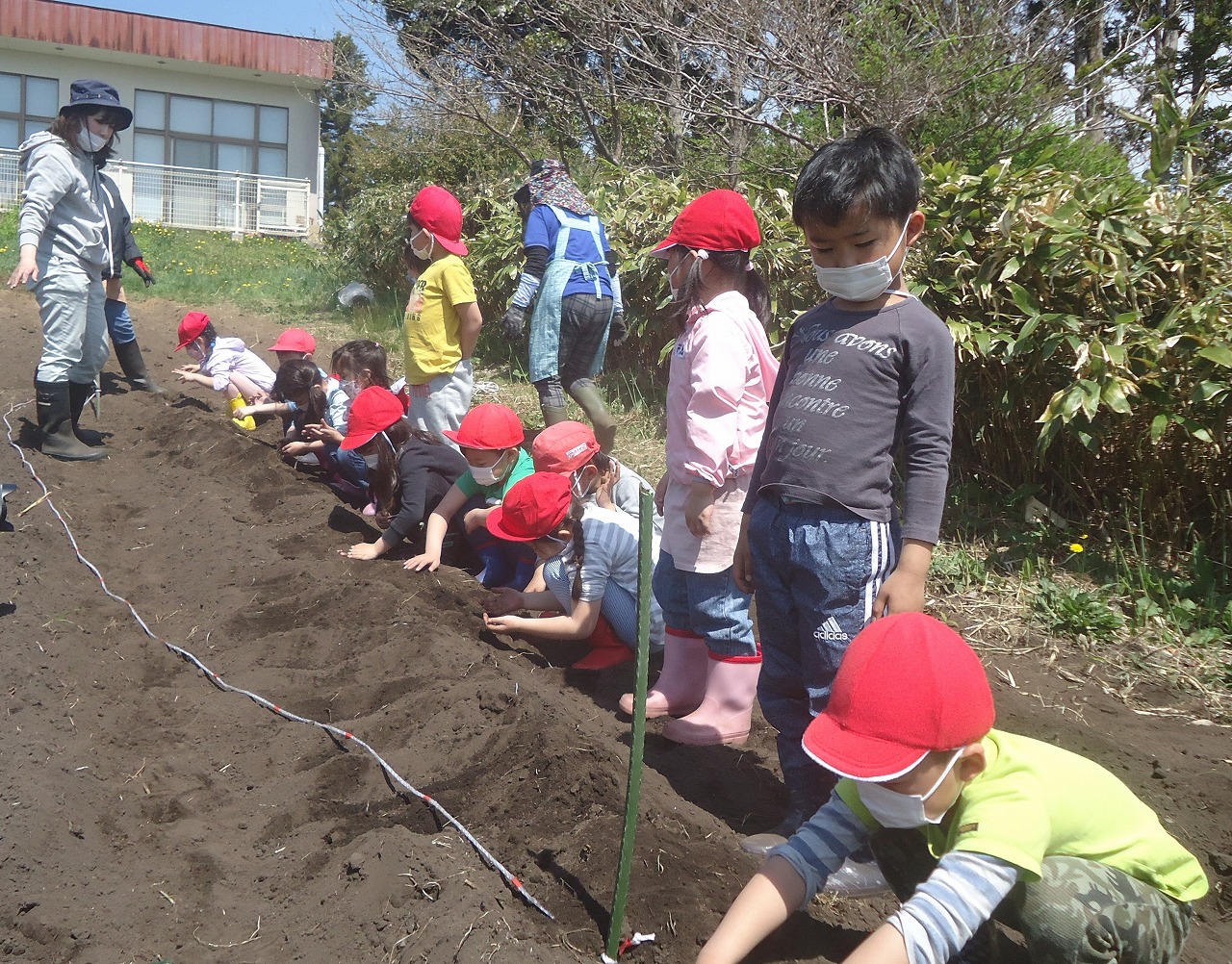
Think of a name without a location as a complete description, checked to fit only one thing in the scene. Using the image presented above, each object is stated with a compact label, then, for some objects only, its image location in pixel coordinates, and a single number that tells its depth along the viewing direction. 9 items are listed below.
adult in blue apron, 5.70
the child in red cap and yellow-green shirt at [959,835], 1.79
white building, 22.55
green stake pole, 2.23
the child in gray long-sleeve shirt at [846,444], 2.50
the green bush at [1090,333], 4.08
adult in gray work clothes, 6.30
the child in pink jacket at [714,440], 3.20
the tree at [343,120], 12.60
